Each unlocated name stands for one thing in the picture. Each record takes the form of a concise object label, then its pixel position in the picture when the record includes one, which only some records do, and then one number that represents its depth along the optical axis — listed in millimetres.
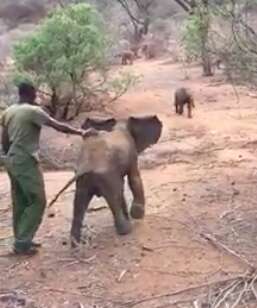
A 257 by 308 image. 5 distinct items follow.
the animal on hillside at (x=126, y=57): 24328
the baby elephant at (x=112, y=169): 7656
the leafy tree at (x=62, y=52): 14789
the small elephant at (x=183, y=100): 15406
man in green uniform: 7434
